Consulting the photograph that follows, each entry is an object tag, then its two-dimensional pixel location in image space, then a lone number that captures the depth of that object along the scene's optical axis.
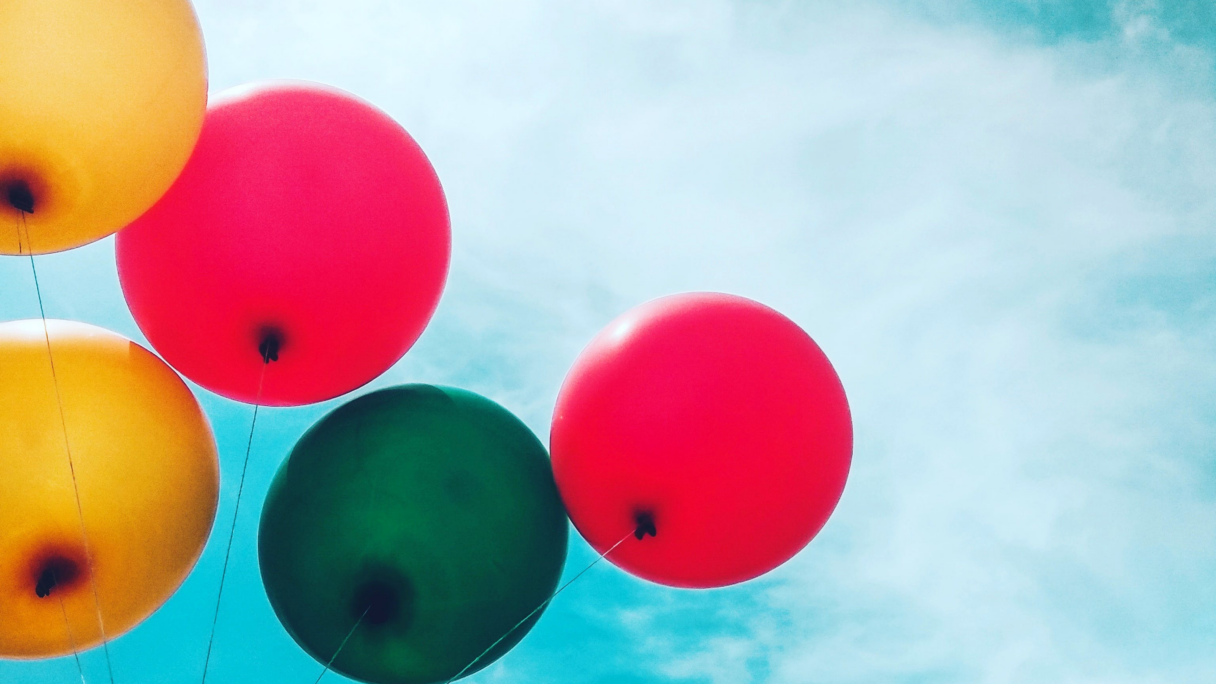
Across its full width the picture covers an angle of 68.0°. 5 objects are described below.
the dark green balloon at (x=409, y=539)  3.04
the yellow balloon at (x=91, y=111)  2.45
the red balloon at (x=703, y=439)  3.05
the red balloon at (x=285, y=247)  2.94
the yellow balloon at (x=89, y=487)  2.76
